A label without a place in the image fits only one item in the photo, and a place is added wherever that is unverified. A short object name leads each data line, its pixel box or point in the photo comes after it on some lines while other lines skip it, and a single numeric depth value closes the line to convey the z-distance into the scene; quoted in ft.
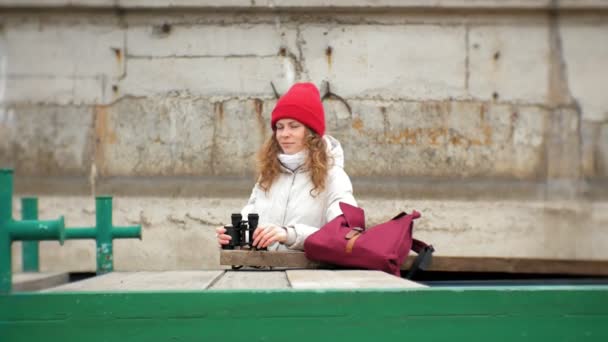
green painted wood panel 24.32
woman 30.30
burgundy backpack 28.56
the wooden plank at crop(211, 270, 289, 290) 26.86
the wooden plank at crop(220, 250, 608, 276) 29.01
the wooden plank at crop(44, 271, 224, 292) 26.87
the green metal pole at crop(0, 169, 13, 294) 27.32
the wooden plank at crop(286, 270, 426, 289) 26.54
